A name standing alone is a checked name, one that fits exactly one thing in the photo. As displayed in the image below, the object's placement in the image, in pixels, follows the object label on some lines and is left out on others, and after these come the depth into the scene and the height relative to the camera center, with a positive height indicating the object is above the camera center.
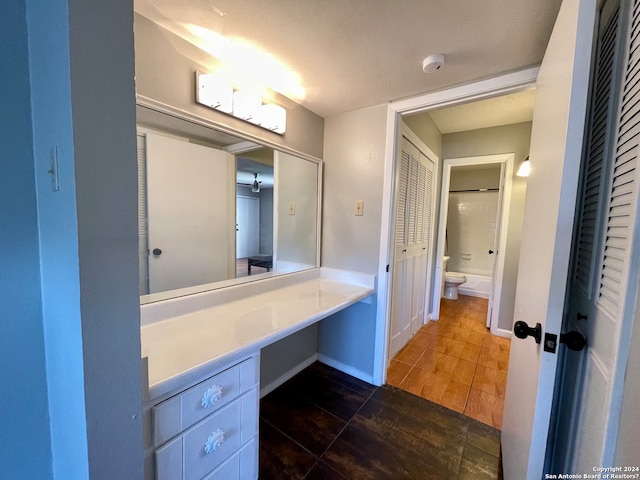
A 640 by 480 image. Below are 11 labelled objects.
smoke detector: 1.22 +0.84
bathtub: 4.20 -1.01
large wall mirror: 1.19 +0.07
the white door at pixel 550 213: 0.66 +0.06
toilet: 3.90 -0.91
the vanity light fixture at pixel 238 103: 1.24 +0.67
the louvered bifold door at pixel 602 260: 0.52 -0.07
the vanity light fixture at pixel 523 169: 2.35 +0.60
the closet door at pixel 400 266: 2.08 -0.37
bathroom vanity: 0.76 -0.55
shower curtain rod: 4.23 +0.69
